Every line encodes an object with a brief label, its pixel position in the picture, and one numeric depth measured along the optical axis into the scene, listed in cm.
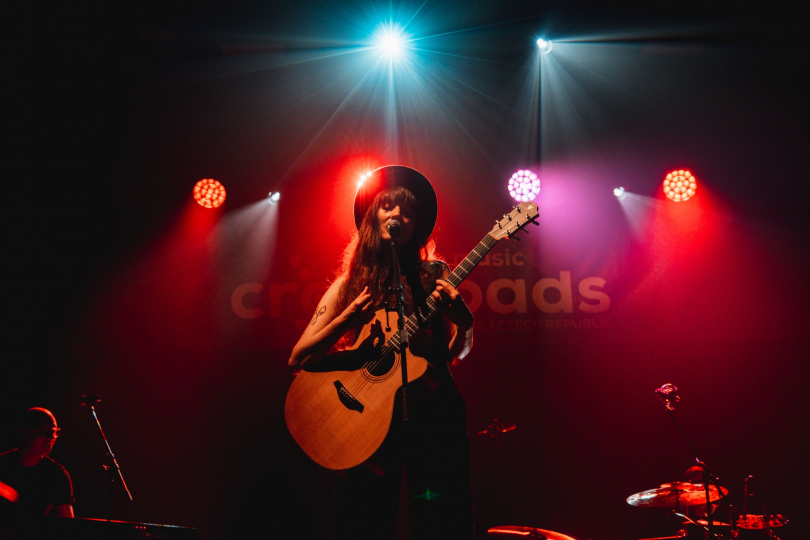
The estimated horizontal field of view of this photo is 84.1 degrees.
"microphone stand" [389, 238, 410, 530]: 174
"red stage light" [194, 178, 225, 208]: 631
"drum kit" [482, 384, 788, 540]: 387
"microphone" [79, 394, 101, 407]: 381
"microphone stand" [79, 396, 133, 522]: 368
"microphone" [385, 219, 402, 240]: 209
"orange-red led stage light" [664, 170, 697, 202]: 635
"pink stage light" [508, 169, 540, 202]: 639
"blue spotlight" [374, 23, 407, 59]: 575
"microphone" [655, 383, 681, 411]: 425
